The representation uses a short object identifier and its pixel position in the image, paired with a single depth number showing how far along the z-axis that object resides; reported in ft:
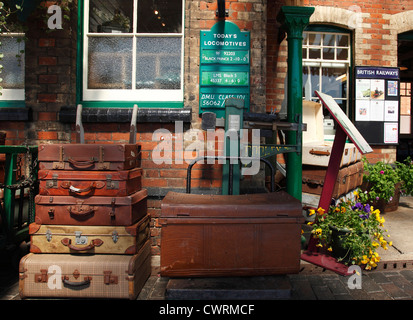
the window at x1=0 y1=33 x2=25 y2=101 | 10.94
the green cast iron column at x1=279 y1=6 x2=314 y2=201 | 10.19
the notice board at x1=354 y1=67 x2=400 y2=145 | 17.54
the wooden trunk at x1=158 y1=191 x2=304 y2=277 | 6.84
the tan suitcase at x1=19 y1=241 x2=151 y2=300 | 7.56
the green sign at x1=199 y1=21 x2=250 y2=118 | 10.23
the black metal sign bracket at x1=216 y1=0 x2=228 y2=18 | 9.58
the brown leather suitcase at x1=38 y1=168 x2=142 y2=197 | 7.76
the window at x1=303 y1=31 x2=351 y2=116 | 17.92
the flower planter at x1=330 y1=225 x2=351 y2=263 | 9.01
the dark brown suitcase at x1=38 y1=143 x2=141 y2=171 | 7.75
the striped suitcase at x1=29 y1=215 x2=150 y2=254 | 7.75
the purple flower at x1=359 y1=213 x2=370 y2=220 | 9.34
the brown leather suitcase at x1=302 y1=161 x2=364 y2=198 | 12.19
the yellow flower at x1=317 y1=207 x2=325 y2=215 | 9.57
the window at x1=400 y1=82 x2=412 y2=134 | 26.91
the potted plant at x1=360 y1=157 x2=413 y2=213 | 14.57
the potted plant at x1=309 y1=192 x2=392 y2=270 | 8.75
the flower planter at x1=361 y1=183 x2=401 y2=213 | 15.29
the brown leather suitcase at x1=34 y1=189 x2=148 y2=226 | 7.75
